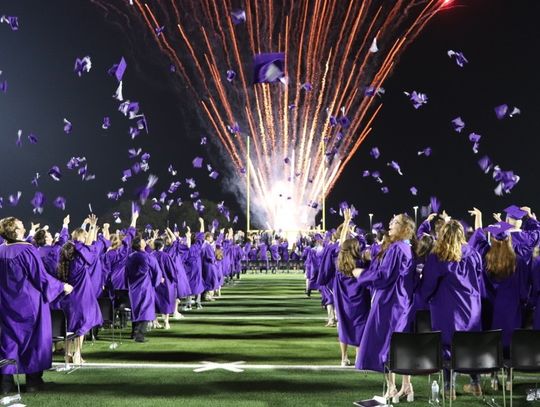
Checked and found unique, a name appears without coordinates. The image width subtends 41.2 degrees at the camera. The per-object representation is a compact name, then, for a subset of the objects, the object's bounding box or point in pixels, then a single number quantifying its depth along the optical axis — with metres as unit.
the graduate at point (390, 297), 7.79
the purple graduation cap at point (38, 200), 19.33
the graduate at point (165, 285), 15.77
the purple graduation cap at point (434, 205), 13.10
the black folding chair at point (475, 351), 7.01
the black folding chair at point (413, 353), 6.96
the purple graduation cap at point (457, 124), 19.88
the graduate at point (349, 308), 10.27
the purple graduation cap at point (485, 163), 16.45
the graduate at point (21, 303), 8.60
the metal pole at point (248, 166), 57.26
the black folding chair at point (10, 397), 8.11
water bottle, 7.84
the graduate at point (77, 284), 10.70
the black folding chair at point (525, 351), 7.15
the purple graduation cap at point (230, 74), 27.83
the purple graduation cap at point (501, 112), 18.20
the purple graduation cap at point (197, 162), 26.94
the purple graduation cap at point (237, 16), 25.46
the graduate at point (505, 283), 8.45
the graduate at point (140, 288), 13.48
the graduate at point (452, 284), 7.88
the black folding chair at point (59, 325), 9.62
